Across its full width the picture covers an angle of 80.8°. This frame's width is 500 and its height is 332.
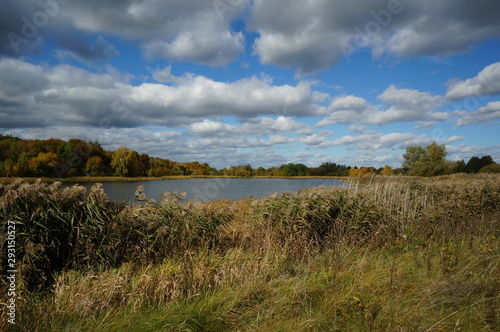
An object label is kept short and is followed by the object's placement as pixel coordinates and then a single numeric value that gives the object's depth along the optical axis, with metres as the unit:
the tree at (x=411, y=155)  51.91
